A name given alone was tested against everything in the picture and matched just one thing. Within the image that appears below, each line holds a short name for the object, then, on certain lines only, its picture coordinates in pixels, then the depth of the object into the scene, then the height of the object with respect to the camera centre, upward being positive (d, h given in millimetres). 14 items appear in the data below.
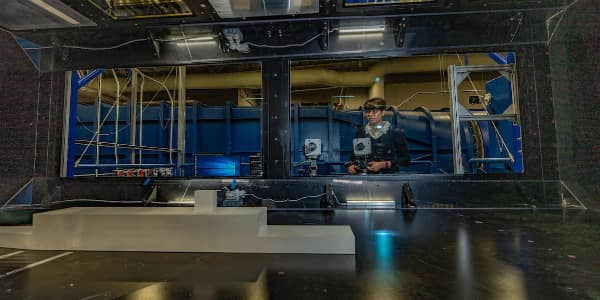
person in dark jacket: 1703 +120
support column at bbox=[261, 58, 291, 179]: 1255 +205
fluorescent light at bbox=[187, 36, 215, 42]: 1348 +662
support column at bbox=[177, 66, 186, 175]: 2281 +448
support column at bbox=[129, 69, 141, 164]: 2020 +475
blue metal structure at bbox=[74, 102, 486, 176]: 2666 +302
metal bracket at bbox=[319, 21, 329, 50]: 1246 +626
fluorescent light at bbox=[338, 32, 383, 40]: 1292 +639
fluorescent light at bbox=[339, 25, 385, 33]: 1273 +662
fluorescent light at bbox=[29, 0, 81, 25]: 1051 +674
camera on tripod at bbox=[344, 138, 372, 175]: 1598 +69
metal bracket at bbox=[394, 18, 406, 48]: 1224 +630
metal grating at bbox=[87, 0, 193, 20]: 1096 +695
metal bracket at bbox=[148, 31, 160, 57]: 1325 +631
